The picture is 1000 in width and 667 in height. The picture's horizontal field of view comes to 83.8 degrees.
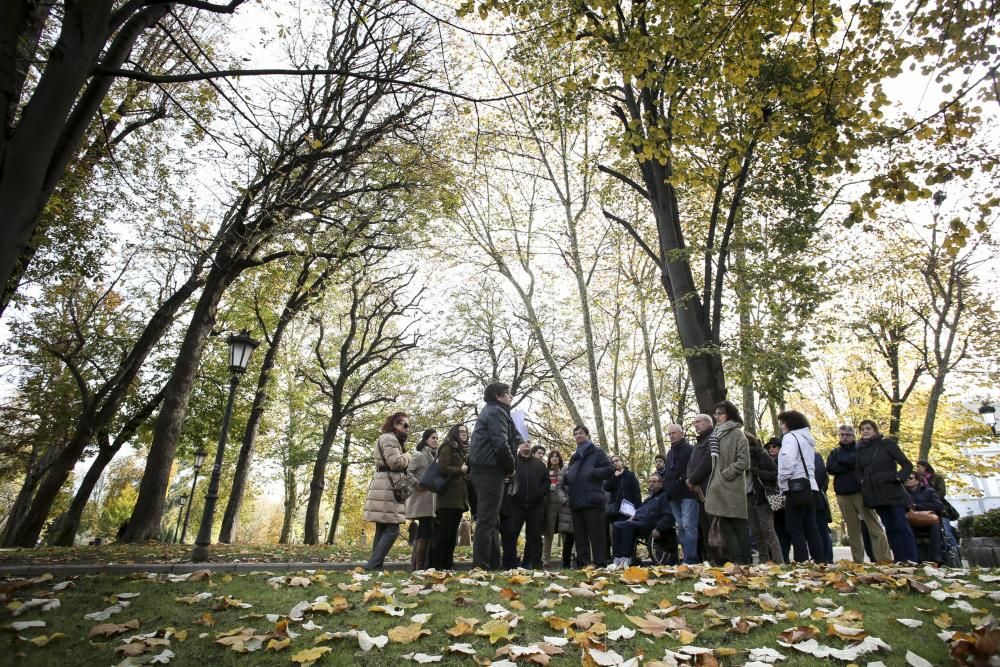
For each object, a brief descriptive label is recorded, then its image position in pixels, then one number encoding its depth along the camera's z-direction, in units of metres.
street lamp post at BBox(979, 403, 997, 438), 15.80
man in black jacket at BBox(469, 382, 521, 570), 6.54
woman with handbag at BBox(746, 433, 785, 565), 7.80
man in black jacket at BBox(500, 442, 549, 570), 7.93
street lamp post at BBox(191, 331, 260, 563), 8.48
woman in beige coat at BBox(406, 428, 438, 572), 7.21
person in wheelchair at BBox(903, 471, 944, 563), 8.59
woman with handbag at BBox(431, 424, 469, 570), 6.70
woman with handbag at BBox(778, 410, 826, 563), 7.16
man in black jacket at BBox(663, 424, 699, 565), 7.57
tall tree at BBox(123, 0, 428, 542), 11.01
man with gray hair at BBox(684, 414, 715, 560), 6.86
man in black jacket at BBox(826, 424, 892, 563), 7.97
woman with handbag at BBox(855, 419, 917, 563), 7.41
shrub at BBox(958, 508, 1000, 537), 10.55
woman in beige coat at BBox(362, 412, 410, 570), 6.83
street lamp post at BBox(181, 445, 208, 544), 23.23
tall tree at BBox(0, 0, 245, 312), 3.67
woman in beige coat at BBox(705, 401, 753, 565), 6.52
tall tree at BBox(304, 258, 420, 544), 19.28
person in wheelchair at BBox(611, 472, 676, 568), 8.56
